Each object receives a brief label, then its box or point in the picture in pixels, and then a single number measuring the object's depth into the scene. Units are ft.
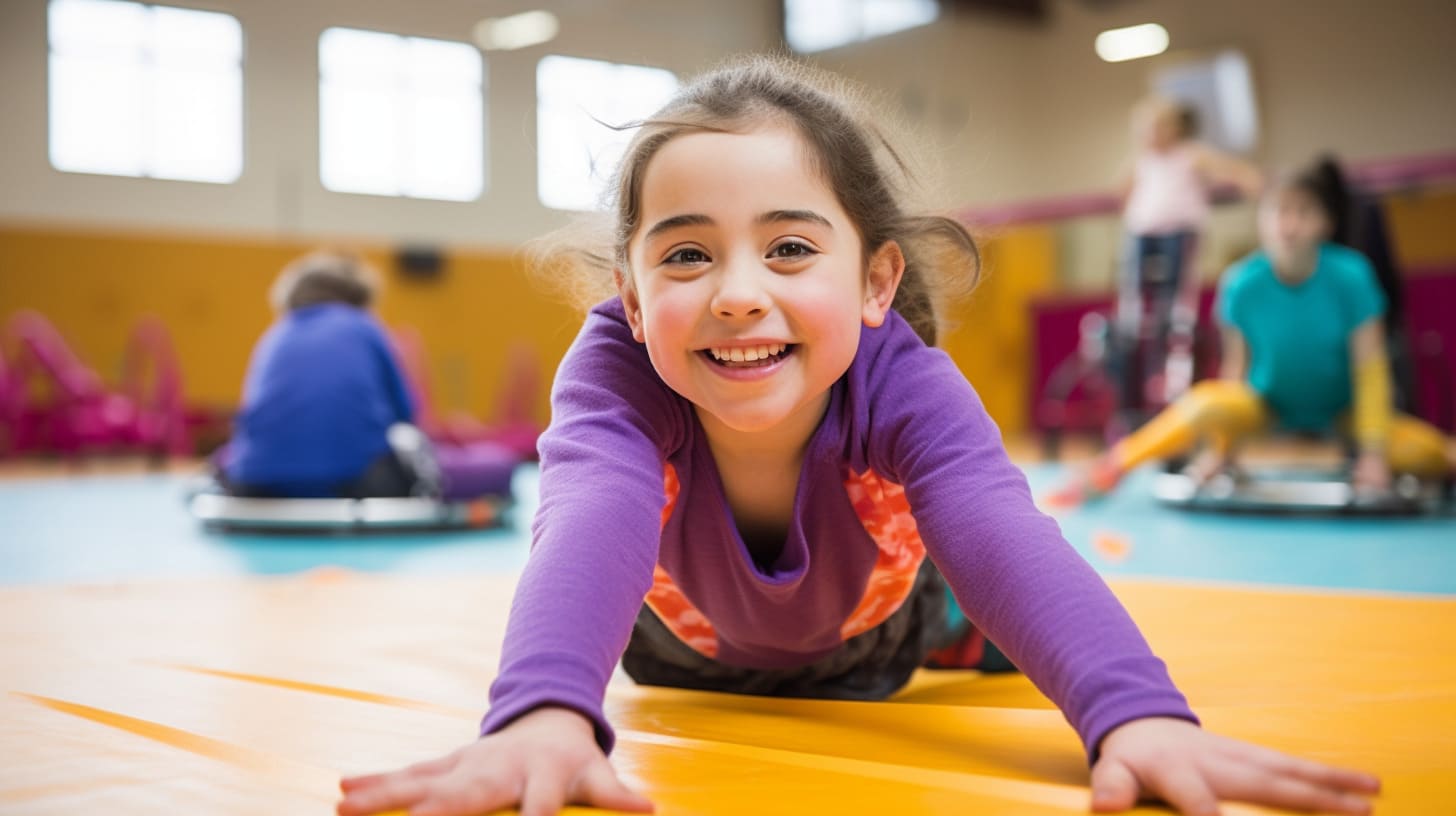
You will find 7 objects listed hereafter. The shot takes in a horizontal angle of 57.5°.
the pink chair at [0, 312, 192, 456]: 25.47
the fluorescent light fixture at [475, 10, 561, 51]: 40.57
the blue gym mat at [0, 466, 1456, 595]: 9.53
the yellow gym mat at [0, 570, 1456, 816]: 3.41
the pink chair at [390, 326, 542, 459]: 21.78
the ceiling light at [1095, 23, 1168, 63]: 45.57
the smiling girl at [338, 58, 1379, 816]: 3.20
